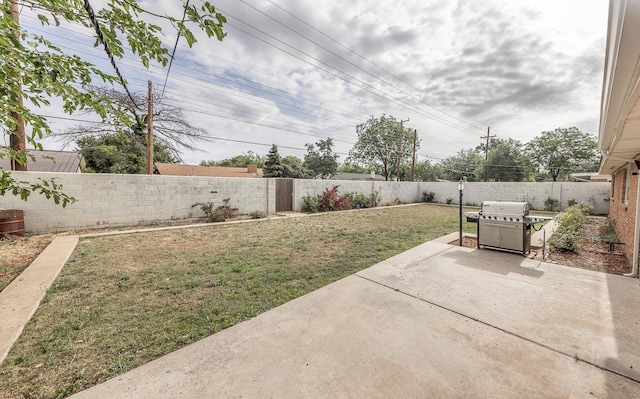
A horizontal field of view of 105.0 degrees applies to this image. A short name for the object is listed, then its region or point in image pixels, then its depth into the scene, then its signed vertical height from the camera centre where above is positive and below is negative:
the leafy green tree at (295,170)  34.53 +2.61
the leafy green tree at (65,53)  1.68 +1.06
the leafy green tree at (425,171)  39.91 +2.70
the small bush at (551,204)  14.02 -0.93
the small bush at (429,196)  19.56 -0.68
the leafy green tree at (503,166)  27.38 +2.44
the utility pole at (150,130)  11.44 +2.64
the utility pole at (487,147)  28.34 +5.05
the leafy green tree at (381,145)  32.88 +5.88
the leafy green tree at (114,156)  18.07 +2.42
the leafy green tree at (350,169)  54.63 +4.15
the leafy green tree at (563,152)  28.61 +4.32
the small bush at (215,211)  9.56 -0.96
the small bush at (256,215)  10.59 -1.20
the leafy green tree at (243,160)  50.52 +5.70
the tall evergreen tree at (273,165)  32.47 +2.97
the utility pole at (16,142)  6.22 +1.18
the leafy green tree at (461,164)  39.55 +3.90
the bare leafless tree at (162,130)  12.01 +3.13
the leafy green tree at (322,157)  40.77 +5.03
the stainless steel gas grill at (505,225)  5.07 -0.80
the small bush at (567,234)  5.40 -1.09
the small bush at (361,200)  14.80 -0.79
